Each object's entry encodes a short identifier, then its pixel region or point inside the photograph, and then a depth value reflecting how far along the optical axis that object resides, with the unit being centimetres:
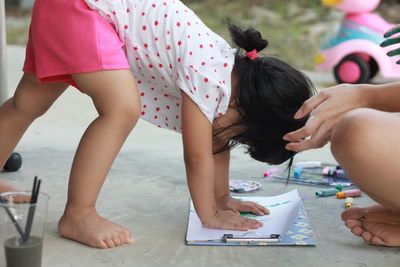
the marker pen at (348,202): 329
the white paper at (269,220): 306
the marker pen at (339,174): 354
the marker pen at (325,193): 338
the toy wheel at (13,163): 349
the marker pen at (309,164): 364
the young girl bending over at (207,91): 308
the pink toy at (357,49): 562
